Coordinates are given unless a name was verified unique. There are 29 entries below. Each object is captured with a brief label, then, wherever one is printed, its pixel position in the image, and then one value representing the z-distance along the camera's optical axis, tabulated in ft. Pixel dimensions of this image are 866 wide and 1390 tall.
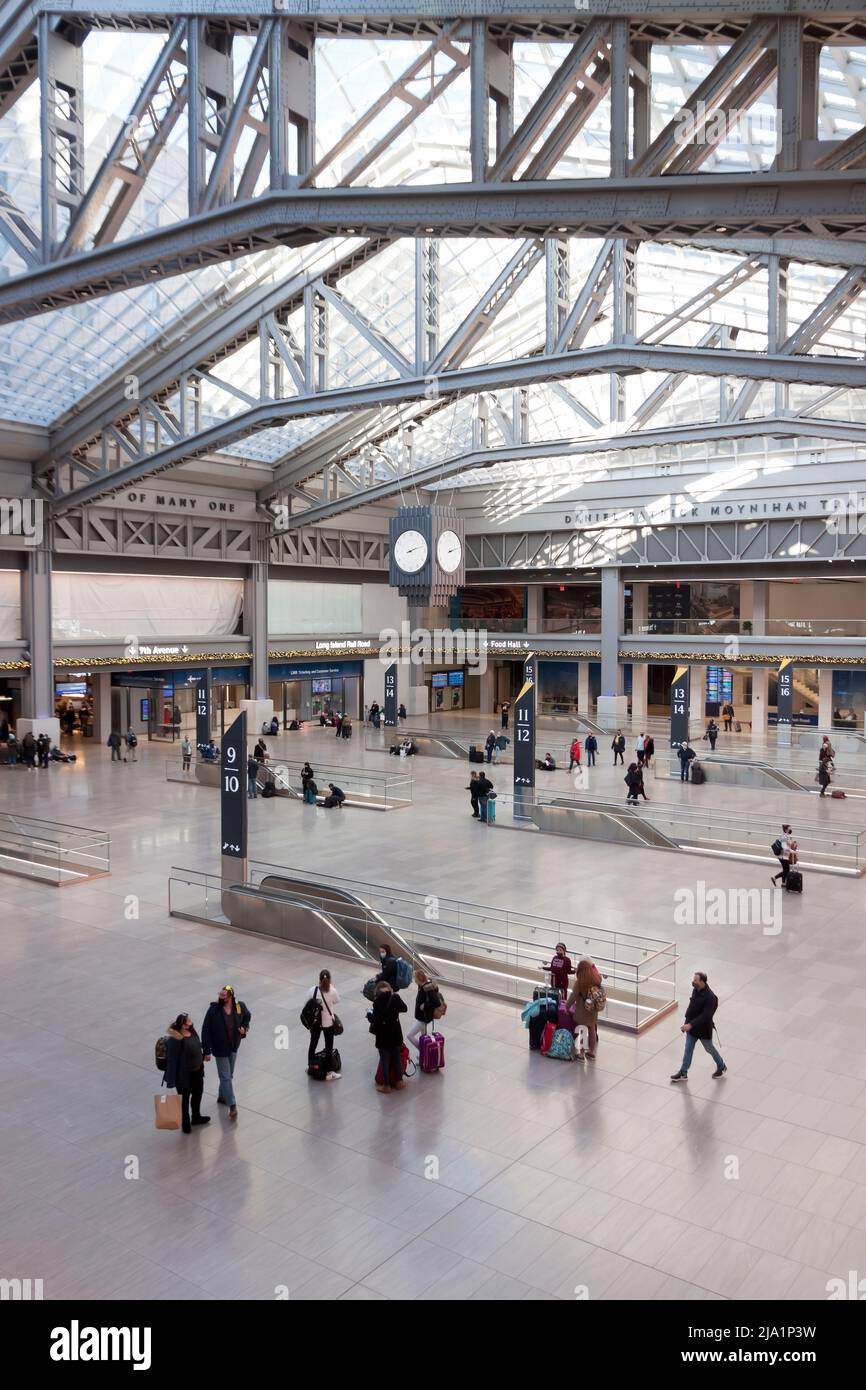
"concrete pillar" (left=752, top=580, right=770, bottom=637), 151.64
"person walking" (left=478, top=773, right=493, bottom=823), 83.41
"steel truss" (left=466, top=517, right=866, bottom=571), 136.98
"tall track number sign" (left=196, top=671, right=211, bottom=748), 123.75
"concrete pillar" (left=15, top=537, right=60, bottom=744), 117.29
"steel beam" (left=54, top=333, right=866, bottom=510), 56.39
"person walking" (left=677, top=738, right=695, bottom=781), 104.68
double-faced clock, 96.94
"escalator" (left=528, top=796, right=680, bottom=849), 74.38
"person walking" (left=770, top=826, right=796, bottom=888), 60.85
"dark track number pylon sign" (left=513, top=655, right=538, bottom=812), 83.25
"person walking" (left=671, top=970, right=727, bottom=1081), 34.63
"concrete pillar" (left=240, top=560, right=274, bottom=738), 147.64
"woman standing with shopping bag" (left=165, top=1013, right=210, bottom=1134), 31.04
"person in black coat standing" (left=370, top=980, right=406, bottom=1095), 33.63
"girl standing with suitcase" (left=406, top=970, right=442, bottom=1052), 35.63
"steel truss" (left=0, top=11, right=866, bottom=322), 27.53
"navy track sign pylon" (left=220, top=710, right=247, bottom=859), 57.67
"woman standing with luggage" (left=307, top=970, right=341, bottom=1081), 35.12
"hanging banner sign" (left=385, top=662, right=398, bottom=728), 140.77
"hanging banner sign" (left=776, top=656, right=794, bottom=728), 125.59
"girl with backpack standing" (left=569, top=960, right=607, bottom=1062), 37.24
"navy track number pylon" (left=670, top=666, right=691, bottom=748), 117.80
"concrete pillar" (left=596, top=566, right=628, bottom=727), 157.38
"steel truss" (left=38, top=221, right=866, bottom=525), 64.85
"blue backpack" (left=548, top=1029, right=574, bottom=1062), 37.09
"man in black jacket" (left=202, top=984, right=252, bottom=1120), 32.30
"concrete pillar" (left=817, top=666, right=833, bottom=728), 147.46
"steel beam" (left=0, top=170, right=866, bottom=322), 28.91
